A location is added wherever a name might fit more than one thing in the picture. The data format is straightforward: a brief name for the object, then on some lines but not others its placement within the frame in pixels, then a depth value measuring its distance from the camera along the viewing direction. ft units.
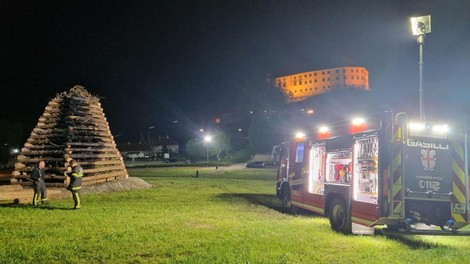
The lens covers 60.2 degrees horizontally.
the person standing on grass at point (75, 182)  49.01
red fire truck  30.68
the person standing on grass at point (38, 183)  51.16
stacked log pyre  69.72
